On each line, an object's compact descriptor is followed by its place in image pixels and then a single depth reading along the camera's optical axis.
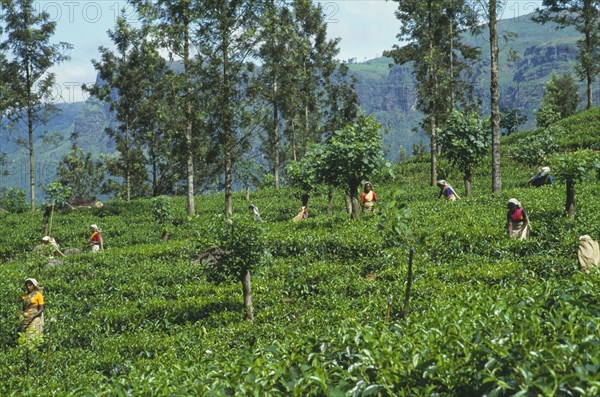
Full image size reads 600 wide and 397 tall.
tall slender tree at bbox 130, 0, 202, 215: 31.61
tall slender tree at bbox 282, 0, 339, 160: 56.94
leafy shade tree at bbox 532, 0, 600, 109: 51.31
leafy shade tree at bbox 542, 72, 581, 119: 75.56
